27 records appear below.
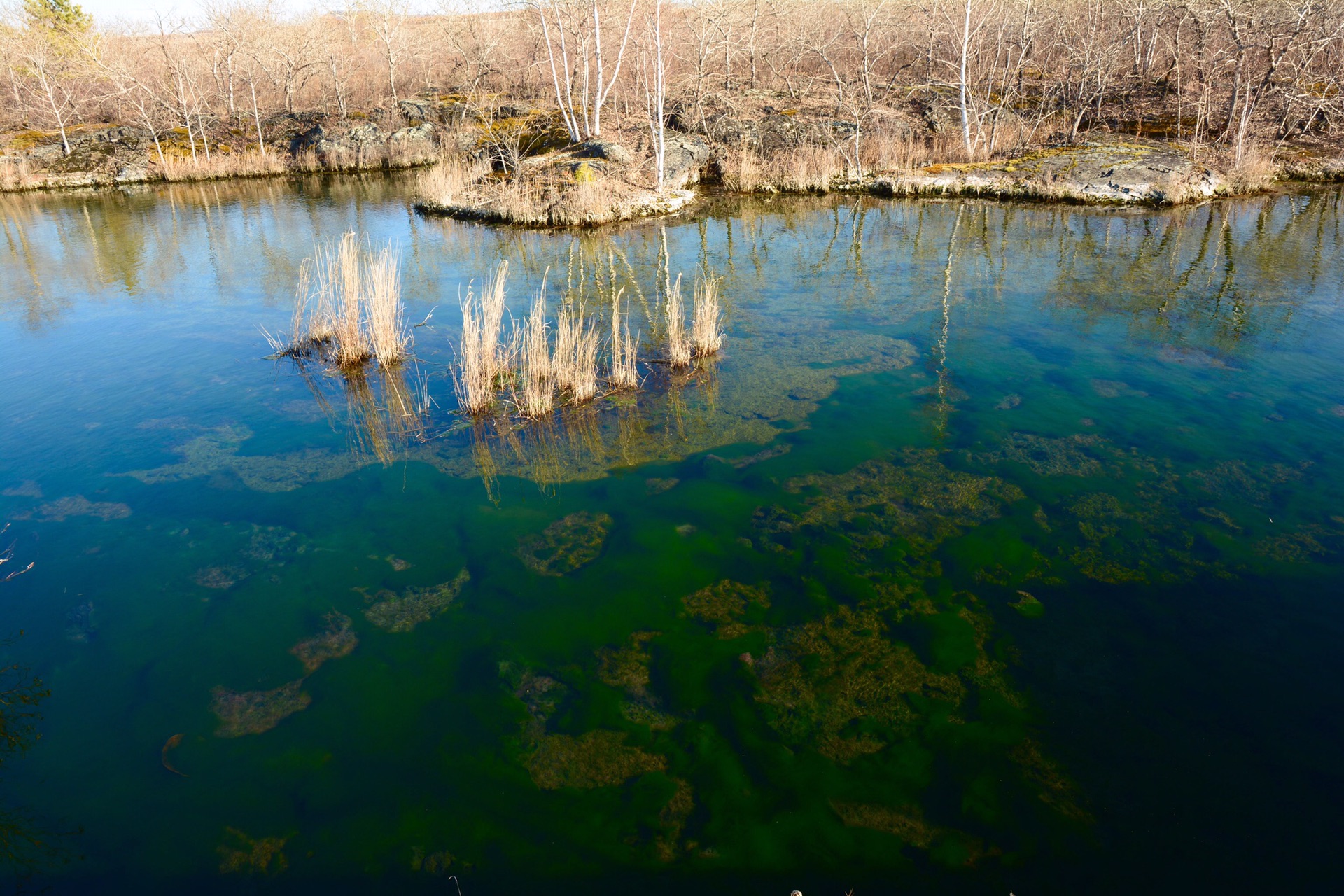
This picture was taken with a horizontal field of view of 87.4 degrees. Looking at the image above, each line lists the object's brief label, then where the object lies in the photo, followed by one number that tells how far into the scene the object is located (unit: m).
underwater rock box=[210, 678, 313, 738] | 3.41
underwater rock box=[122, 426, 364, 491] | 5.51
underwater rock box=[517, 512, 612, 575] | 4.51
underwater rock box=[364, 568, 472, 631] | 4.07
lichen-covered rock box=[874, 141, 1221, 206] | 13.08
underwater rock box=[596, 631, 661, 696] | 3.61
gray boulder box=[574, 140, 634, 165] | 15.94
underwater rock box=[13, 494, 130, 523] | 5.06
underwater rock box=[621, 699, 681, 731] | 3.37
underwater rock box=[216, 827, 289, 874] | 2.77
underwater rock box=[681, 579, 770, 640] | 3.92
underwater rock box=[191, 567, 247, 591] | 4.40
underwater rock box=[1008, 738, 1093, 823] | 2.88
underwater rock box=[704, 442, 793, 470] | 5.50
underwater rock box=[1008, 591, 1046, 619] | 3.92
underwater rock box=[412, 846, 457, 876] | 2.77
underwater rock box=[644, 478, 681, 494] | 5.23
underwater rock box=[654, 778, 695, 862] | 2.81
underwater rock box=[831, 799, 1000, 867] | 2.76
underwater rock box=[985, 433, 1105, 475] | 5.21
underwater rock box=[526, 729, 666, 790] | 3.10
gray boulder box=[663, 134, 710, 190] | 16.48
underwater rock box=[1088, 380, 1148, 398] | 6.25
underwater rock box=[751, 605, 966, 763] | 3.29
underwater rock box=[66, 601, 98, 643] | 4.01
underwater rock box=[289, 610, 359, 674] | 3.81
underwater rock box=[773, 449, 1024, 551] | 4.65
